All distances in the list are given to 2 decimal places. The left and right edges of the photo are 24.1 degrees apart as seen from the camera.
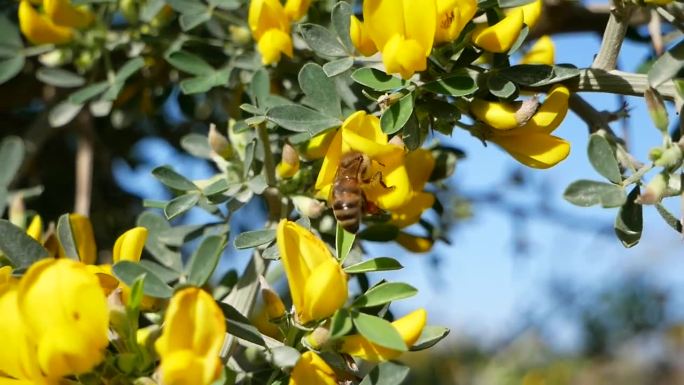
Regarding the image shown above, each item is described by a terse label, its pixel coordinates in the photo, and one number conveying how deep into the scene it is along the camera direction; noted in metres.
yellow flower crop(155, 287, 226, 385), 0.24
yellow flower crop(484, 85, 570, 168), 0.27
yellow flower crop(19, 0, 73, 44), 0.32
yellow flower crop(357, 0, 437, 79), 0.26
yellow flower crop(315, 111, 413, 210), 0.27
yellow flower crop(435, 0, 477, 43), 0.26
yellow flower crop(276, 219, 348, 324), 0.25
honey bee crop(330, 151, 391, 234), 0.27
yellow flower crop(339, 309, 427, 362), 0.26
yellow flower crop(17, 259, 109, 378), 0.24
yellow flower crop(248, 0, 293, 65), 0.29
